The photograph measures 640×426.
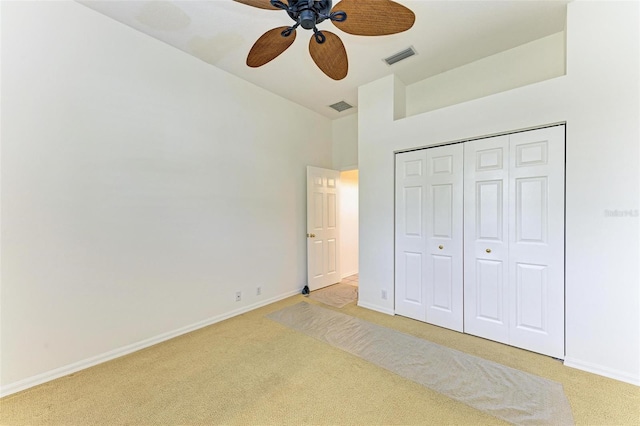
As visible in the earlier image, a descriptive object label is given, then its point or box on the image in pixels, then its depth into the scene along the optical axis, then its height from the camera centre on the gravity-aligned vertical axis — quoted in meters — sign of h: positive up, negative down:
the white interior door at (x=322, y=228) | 4.18 -0.32
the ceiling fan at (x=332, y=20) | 1.41 +1.10
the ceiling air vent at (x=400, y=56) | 2.81 +1.72
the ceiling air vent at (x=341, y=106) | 4.07 +1.66
